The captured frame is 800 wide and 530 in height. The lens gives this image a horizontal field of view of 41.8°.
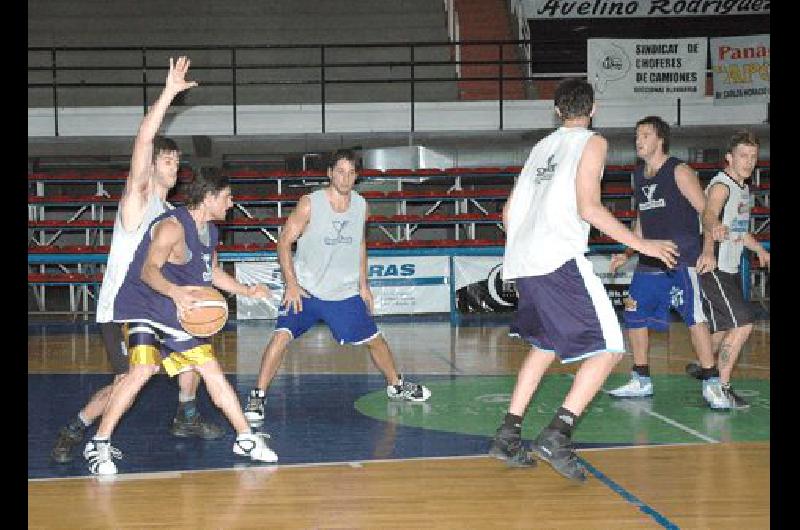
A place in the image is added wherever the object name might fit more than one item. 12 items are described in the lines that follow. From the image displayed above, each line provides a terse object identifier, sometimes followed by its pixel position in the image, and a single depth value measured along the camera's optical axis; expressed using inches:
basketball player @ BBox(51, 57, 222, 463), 244.1
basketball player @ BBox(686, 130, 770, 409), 305.3
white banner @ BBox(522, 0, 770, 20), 960.3
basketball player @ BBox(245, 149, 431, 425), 307.6
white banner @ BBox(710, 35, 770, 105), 720.3
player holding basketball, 235.0
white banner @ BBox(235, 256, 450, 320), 627.5
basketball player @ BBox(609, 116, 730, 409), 315.0
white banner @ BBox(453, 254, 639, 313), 620.4
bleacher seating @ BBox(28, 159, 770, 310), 666.8
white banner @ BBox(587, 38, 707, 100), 729.6
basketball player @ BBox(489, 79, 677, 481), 223.3
